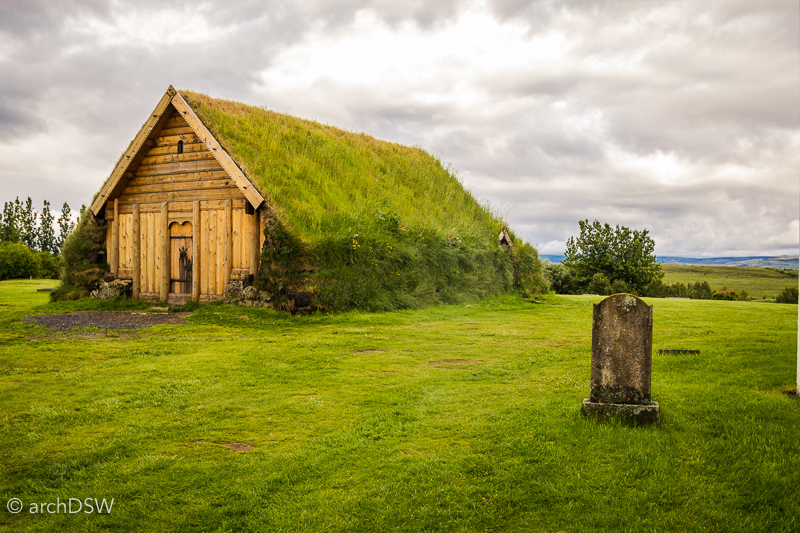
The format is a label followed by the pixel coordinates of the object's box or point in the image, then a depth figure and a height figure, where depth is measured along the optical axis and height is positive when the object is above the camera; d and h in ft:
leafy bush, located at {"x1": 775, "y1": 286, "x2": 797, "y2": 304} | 133.28 -7.80
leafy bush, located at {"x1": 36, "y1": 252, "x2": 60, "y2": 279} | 179.32 +2.30
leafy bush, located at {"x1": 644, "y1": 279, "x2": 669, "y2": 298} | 192.51 -8.01
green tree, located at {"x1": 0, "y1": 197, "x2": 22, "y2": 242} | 251.11 +26.60
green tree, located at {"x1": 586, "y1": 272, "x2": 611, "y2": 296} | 179.11 -5.23
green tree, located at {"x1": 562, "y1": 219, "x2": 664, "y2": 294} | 187.11 +5.04
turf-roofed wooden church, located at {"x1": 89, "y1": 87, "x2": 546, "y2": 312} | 53.47 +5.74
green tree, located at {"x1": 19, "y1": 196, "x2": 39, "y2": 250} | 281.74 +28.96
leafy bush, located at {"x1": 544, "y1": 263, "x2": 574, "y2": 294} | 187.62 -3.03
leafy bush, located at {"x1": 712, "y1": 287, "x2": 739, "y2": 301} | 118.62 -6.36
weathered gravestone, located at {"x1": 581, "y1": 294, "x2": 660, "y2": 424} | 18.56 -3.66
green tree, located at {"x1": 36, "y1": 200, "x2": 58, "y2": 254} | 298.56 +22.85
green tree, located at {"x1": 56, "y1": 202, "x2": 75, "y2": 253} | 294.95 +33.43
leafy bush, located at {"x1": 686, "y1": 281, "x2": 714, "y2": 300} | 189.06 -8.76
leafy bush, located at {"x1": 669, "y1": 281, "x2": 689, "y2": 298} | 212.93 -9.41
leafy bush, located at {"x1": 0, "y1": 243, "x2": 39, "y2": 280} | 156.04 +2.86
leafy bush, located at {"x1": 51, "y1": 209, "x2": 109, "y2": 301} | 65.21 +1.62
